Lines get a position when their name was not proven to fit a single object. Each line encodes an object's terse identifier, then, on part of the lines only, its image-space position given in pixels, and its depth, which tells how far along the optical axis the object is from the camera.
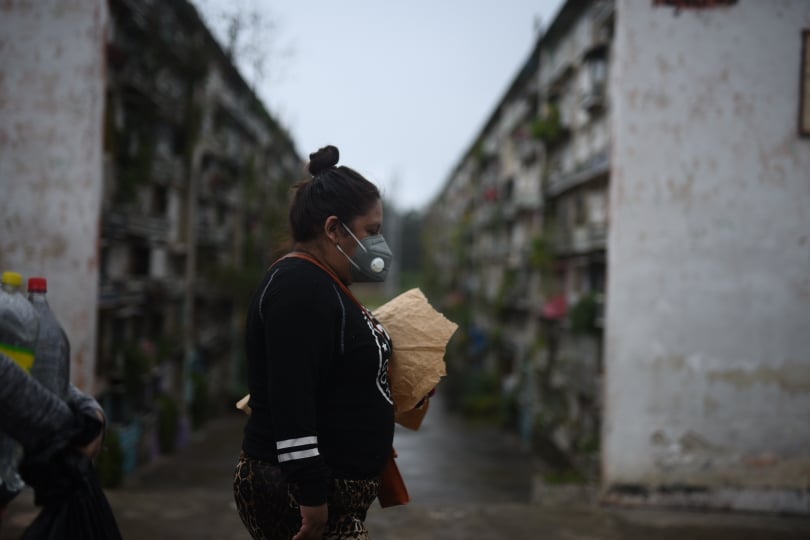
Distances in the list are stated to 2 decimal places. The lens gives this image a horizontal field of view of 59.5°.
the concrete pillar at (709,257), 6.94
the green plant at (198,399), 27.95
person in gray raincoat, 1.99
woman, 2.17
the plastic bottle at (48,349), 2.69
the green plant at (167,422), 23.92
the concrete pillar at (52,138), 8.08
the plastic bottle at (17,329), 2.52
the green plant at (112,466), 16.28
